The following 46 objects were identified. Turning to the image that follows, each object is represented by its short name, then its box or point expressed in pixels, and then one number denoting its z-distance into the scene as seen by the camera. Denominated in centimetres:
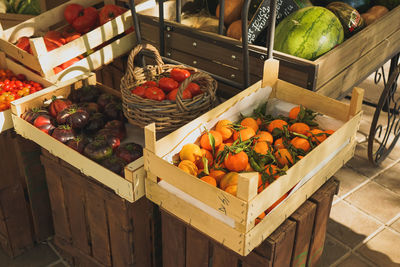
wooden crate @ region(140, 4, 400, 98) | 238
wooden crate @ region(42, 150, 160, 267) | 215
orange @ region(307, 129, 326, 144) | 201
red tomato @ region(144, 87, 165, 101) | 224
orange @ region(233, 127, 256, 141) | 203
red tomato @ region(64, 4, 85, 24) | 328
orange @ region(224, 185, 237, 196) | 171
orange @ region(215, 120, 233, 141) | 205
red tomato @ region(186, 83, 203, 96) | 232
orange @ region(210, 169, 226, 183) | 186
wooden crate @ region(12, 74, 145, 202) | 196
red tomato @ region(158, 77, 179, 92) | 235
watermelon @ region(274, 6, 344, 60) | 251
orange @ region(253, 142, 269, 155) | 193
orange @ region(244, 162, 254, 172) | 187
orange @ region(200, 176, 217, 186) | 177
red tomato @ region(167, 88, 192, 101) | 224
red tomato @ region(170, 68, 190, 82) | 244
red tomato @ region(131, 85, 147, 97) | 226
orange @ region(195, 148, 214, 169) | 195
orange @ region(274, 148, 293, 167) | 189
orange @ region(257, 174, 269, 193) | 175
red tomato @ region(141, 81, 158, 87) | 236
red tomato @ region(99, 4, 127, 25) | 320
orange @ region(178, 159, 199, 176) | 184
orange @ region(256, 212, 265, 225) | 169
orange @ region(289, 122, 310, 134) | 206
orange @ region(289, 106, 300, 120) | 220
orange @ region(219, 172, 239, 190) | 177
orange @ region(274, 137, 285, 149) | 201
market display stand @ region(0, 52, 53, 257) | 257
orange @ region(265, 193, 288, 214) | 178
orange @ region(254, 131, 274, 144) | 200
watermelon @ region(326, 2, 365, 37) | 282
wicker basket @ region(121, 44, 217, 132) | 218
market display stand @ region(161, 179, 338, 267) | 182
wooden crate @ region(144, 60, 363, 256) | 161
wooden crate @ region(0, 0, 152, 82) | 277
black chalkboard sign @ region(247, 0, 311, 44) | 248
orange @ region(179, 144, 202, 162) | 191
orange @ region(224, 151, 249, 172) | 185
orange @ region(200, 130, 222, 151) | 199
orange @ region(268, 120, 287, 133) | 212
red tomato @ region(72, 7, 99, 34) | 327
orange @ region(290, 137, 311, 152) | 197
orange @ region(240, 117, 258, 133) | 212
